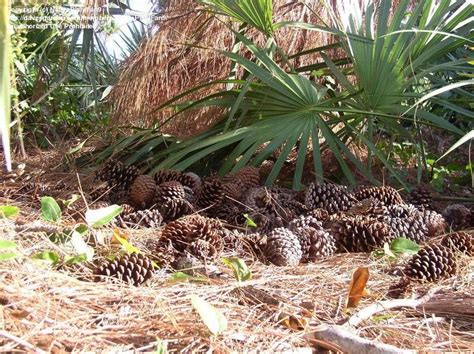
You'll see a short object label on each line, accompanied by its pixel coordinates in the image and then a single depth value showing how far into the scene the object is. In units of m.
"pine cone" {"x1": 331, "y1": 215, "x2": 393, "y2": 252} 2.16
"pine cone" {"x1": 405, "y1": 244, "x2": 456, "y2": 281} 1.78
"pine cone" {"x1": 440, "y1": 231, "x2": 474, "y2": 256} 2.00
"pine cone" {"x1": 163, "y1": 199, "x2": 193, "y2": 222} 2.51
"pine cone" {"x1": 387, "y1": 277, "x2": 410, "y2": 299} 1.62
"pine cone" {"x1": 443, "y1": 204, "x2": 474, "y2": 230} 2.51
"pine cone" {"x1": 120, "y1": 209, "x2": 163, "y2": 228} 2.38
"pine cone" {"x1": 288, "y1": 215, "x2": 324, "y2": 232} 2.19
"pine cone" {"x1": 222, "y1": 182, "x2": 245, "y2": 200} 2.60
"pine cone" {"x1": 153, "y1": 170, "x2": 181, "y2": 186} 2.80
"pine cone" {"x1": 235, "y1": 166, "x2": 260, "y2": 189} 2.77
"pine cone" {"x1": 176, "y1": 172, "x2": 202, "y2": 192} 2.79
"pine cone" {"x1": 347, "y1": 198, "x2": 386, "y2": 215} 2.42
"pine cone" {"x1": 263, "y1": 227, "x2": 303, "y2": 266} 1.94
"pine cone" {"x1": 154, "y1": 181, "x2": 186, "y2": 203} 2.56
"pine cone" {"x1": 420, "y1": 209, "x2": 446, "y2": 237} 2.33
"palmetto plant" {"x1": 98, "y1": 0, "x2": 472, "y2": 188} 2.85
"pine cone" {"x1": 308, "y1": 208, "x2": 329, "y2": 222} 2.36
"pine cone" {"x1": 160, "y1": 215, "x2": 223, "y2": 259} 1.88
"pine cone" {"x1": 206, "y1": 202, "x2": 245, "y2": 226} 2.47
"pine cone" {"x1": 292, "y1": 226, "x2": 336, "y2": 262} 2.06
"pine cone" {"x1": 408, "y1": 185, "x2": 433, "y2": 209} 2.70
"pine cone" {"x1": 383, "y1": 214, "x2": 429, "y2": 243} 2.26
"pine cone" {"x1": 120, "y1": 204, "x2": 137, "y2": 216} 2.43
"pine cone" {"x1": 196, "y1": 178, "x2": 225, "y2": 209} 2.59
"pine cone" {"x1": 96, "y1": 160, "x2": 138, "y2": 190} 2.91
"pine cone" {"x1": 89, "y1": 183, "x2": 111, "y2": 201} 2.79
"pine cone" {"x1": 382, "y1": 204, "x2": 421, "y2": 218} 2.39
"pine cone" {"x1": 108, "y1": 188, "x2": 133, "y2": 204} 2.79
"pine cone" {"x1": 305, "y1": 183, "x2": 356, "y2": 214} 2.51
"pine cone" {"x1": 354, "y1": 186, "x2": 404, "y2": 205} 2.53
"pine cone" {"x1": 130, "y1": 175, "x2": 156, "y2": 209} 2.65
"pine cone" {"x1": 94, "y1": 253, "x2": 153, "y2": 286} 1.55
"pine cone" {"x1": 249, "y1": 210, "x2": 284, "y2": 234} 2.32
